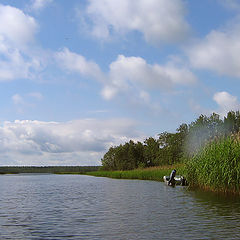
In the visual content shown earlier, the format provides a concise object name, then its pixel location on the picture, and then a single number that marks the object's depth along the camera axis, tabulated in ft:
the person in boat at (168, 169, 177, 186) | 120.06
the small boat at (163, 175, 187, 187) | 111.45
